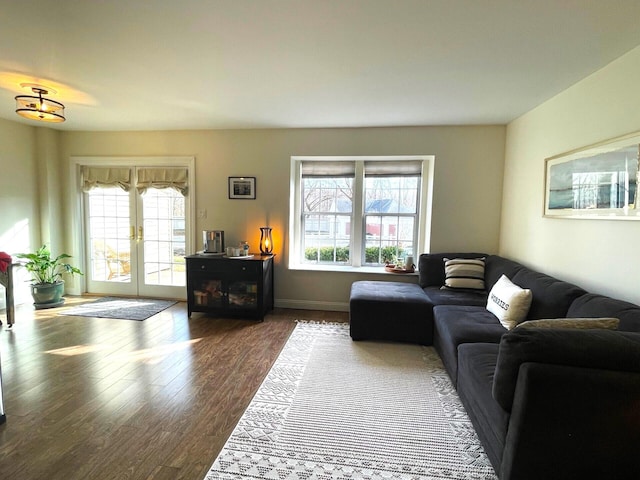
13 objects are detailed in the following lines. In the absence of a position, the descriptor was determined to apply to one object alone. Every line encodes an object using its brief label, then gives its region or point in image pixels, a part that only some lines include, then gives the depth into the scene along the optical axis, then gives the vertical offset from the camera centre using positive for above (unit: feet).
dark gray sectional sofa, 4.14 -2.35
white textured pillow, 7.86 -1.97
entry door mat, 12.76 -3.72
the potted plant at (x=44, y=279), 13.30 -2.59
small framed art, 13.94 +1.50
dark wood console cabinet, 12.53 -2.52
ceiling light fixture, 9.14 +3.47
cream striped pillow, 11.38 -1.76
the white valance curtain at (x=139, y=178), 14.43 +1.97
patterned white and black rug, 5.40 -4.07
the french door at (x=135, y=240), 14.84 -0.90
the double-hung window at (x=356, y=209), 14.23 +0.67
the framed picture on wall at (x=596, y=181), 6.57 +1.10
